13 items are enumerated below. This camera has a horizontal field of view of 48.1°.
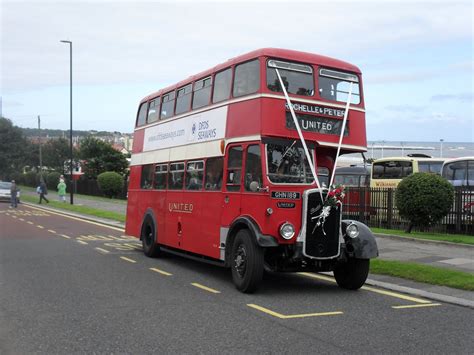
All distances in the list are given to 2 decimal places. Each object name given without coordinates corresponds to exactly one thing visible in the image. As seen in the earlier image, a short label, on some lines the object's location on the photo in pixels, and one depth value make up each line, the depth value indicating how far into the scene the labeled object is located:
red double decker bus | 8.44
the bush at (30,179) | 73.01
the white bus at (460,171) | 22.08
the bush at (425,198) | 16.34
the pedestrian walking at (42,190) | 37.87
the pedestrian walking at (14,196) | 32.38
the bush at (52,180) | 61.32
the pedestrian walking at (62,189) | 38.12
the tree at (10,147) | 72.44
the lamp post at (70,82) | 36.06
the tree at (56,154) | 76.44
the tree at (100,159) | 53.28
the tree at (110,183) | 45.53
